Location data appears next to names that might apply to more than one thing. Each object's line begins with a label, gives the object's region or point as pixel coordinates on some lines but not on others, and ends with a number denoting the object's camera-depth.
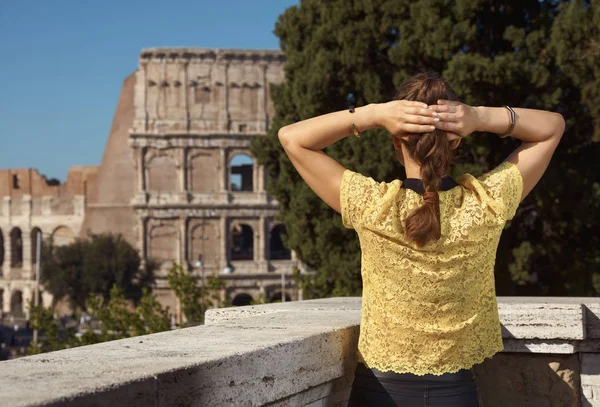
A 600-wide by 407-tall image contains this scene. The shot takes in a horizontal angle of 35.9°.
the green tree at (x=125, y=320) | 18.67
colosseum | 43.34
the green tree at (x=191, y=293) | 19.84
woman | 2.35
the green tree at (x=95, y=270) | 42.12
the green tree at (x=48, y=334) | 18.91
